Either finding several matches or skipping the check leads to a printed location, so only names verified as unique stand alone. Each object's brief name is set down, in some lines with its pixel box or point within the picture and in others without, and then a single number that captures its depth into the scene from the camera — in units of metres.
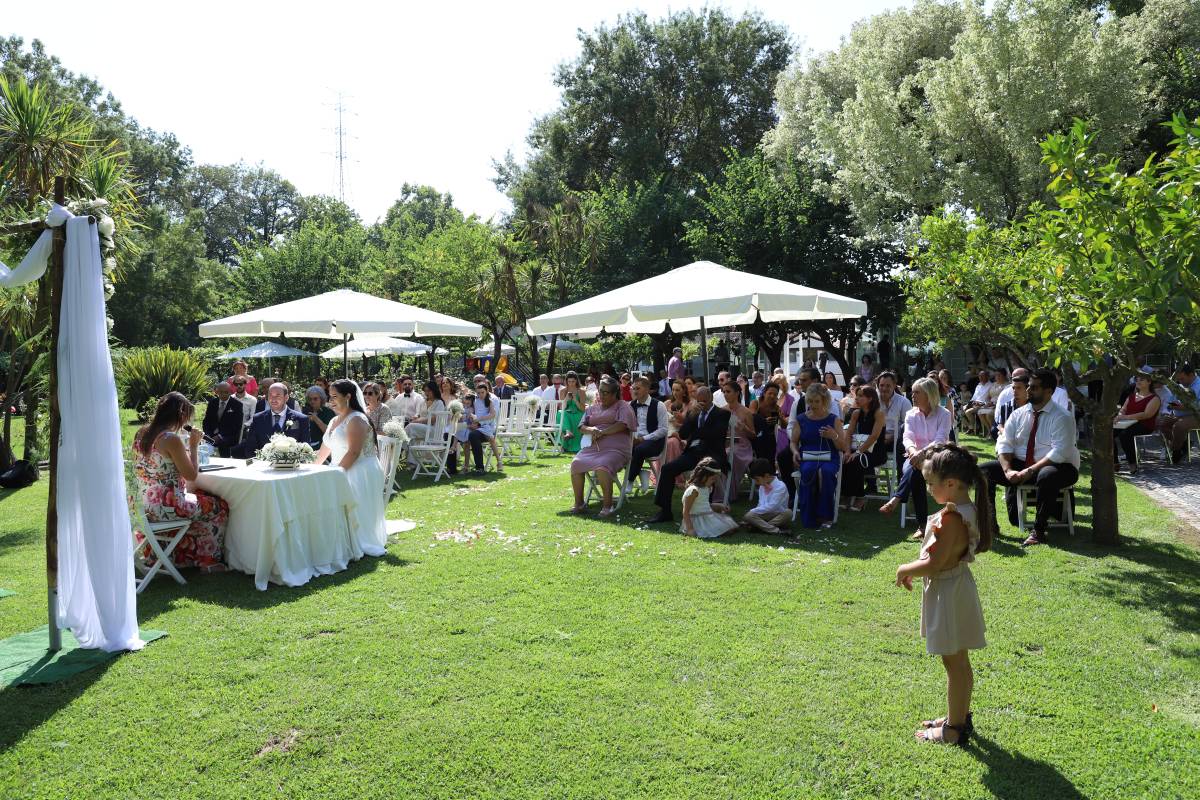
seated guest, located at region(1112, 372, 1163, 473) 11.63
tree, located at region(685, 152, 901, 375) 23.27
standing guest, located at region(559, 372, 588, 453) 15.41
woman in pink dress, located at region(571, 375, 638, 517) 9.16
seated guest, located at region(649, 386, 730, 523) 8.77
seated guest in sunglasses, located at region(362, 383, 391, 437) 12.19
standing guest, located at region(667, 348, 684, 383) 15.92
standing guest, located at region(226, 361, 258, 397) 12.10
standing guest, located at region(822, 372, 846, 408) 11.43
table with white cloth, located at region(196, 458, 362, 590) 6.28
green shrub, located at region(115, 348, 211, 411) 21.33
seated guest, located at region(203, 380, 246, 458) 10.04
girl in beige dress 3.46
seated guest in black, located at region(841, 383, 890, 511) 8.77
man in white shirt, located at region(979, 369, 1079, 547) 7.30
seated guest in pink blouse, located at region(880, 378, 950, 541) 7.75
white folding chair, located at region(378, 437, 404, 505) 8.88
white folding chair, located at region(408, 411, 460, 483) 12.17
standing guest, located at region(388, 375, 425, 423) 12.86
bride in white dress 7.24
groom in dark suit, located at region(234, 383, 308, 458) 9.42
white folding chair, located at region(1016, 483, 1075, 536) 7.44
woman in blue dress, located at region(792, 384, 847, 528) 8.32
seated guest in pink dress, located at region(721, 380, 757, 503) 9.53
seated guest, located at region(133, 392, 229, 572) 6.18
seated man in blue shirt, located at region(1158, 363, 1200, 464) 12.20
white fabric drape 4.73
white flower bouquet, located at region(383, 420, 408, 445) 9.20
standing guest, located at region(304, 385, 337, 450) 11.52
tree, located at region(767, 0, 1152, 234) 16.31
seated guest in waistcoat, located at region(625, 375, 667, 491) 9.54
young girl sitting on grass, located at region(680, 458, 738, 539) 7.98
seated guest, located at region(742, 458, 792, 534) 8.02
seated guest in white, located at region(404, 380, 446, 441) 12.35
